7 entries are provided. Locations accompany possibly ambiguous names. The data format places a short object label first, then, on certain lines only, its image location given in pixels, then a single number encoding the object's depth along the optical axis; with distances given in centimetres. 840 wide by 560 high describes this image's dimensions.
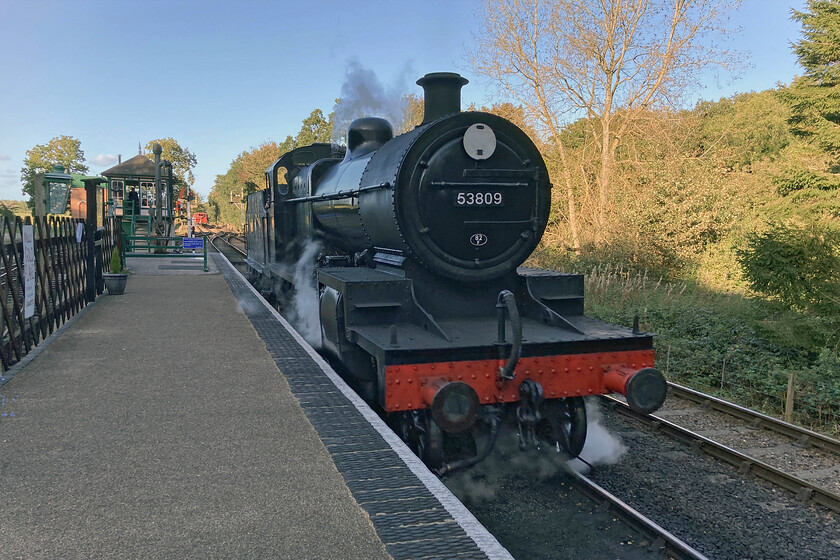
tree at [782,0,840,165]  1366
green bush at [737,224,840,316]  823
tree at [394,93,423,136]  2499
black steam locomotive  454
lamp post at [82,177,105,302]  1162
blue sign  1764
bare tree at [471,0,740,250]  1689
